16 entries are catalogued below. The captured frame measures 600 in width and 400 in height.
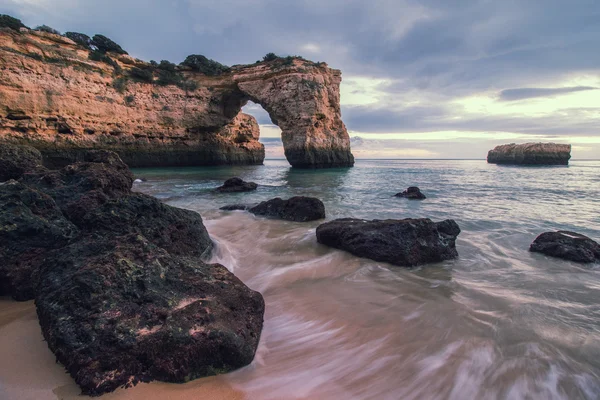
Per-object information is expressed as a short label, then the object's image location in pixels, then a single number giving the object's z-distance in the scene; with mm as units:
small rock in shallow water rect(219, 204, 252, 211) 8577
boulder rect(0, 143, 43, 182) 6863
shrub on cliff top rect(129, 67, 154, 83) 24734
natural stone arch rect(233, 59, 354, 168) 25500
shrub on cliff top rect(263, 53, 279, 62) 27678
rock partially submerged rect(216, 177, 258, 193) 12507
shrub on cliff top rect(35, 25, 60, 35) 21344
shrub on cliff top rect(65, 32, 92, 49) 23047
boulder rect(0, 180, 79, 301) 2670
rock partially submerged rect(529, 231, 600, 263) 4398
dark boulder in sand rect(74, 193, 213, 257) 3471
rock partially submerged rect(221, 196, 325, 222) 7020
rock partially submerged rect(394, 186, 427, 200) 11414
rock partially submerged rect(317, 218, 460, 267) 4199
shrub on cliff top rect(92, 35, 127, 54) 23734
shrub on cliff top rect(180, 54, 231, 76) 27594
